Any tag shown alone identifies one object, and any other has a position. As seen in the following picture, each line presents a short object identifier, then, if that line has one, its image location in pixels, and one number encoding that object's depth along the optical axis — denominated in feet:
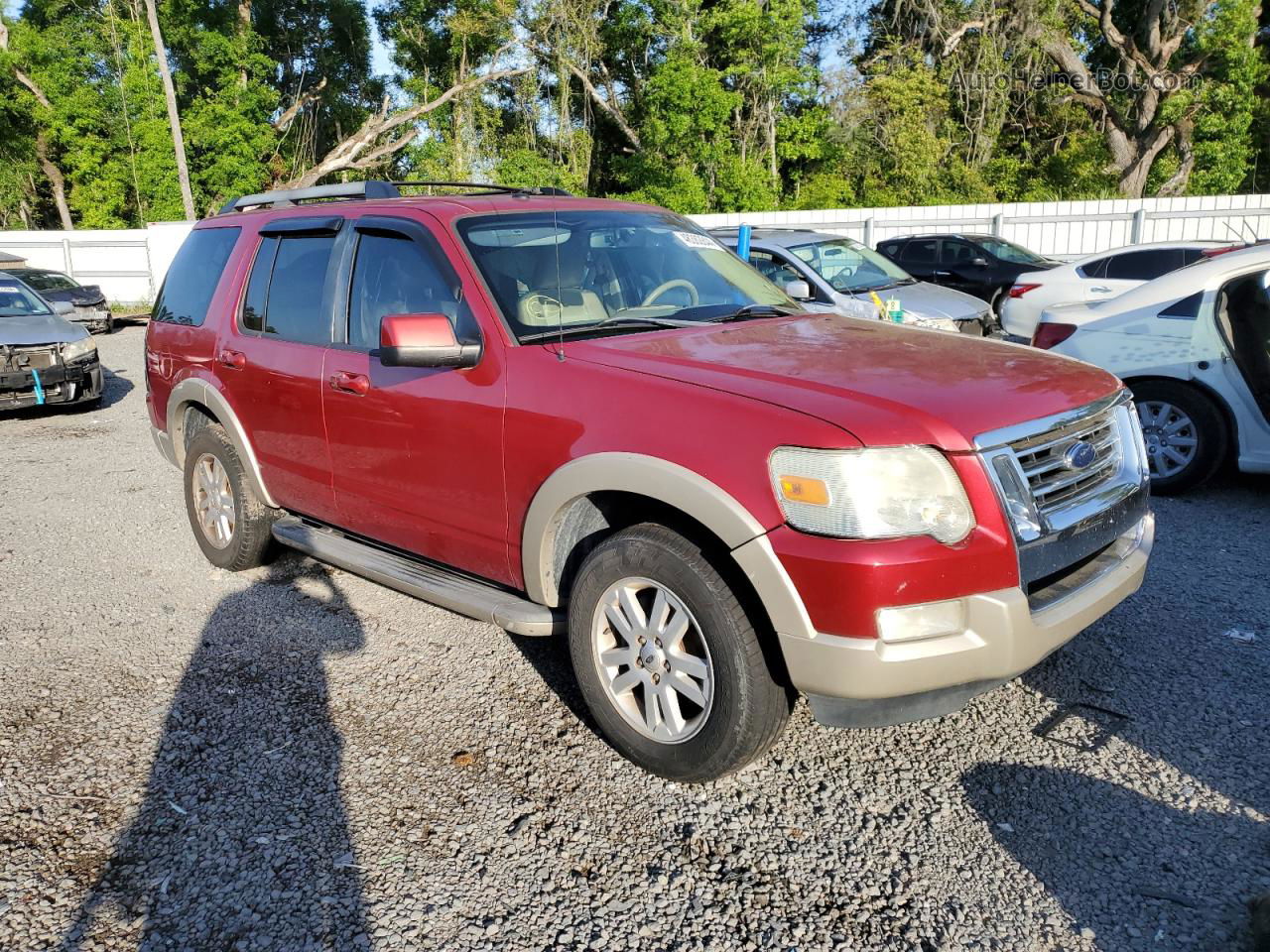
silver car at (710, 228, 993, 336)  33.78
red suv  9.26
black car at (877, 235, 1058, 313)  55.88
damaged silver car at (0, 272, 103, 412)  33.60
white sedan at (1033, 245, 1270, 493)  20.16
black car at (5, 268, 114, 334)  60.44
